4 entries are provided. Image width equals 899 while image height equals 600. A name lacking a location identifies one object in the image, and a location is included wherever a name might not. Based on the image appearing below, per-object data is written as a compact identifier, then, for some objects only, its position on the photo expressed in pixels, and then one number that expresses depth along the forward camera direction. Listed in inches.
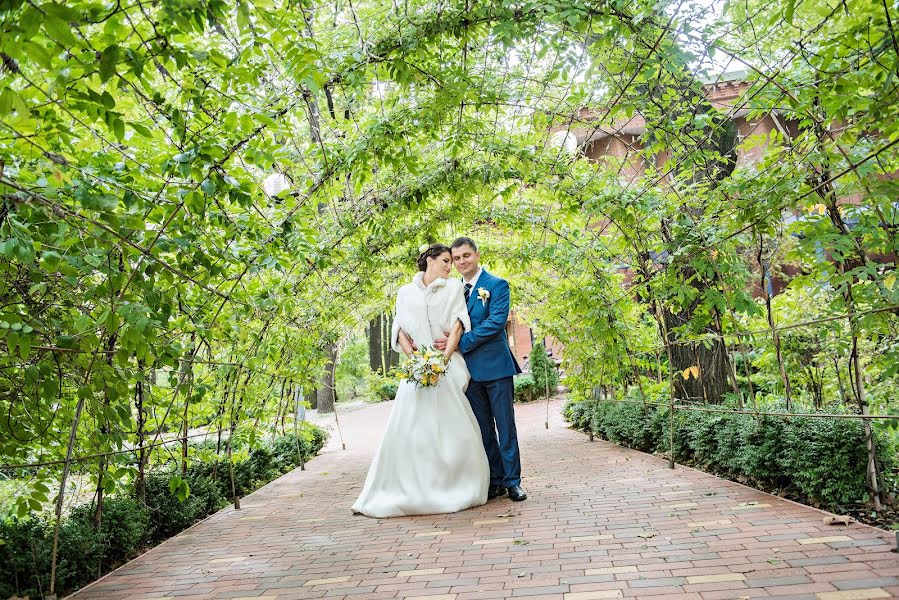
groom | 214.8
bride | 209.0
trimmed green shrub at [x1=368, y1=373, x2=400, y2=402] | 954.7
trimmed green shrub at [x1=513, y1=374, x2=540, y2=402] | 788.6
